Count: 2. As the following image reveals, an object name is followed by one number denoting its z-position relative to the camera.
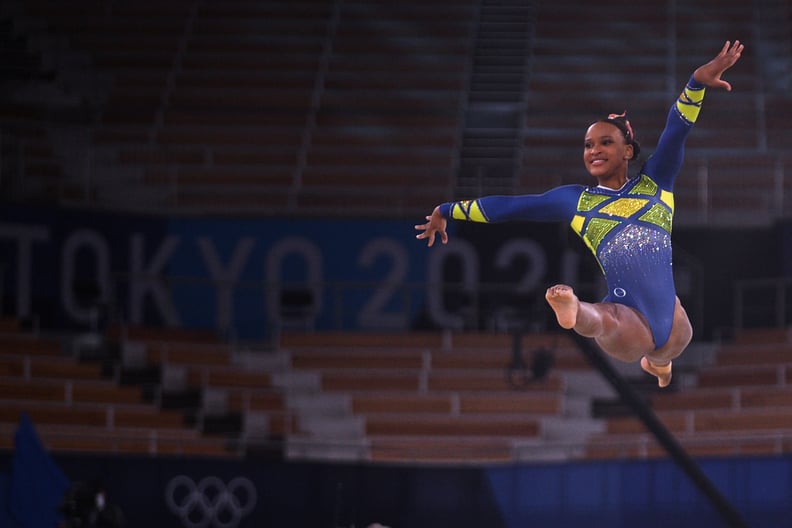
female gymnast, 12.33
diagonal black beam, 18.03
